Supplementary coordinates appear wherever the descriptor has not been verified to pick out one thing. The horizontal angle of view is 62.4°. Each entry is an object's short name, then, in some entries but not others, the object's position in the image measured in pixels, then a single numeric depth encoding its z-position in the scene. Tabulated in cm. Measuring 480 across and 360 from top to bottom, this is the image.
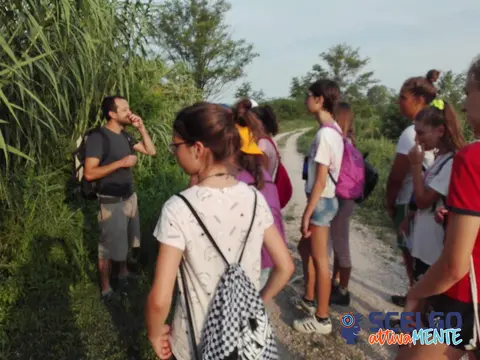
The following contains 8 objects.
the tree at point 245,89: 2414
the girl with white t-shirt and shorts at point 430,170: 199
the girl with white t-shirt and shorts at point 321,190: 251
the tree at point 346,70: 3125
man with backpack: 293
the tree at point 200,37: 2089
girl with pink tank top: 202
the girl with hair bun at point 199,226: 121
